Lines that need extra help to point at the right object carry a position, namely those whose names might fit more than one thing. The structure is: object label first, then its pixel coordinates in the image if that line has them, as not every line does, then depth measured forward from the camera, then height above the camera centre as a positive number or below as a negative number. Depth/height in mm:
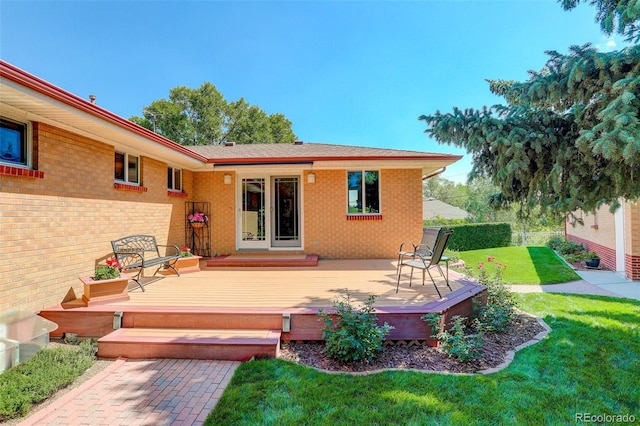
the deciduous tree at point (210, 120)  27344 +10146
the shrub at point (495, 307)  4418 -1560
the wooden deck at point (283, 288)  4562 -1389
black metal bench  5322 -708
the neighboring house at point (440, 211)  30397 +470
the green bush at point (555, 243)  14689 -1560
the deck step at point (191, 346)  3652 -1714
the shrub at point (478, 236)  17641 -1348
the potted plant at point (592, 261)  10727 -1814
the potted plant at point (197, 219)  8516 -69
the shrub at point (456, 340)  3469 -1645
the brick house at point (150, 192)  3945 +593
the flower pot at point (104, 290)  4402 -1185
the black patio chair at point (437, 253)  4891 -673
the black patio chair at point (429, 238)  5598 -472
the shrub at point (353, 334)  3406 -1515
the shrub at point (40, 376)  2699 -1774
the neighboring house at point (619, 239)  8719 -911
